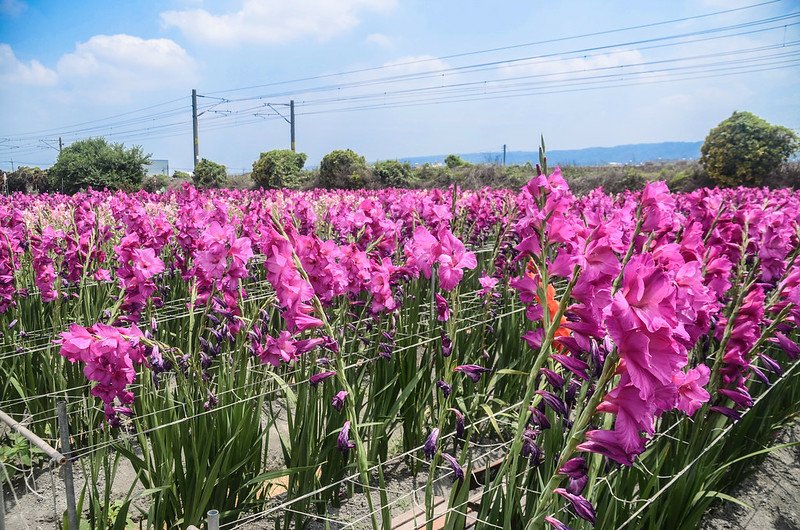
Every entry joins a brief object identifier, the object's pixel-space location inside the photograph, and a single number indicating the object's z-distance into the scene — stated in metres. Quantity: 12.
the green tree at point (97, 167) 23.27
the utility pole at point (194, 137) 32.50
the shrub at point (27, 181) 25.53
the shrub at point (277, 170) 23.06
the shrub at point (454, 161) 25.41
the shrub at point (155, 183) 25.45
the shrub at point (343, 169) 21.84
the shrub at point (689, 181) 18.09
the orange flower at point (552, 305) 1.47
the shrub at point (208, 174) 24.55
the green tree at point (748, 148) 16.30
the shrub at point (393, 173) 21.12
